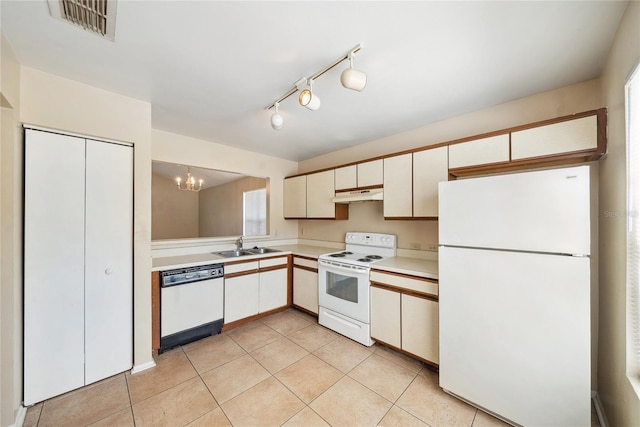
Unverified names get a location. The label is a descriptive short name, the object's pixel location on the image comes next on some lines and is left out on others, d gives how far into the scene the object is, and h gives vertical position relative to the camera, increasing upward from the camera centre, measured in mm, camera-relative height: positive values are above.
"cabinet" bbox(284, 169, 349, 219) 3320 +265
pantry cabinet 1664 -370
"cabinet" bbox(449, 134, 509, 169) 1883 +542
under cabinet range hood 2686 +235
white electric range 2469 -805
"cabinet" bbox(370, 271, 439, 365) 2004 -921
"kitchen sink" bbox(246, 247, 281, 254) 3413 -534
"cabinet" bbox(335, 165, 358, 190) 2996 +498
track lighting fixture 1428 +862
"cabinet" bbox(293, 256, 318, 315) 3057 -938
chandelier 4206 +667
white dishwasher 2295 -938
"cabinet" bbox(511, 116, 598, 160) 1553 +547
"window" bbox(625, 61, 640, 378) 1157 -36
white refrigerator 1336 -521
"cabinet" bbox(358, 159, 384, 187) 2732 +501
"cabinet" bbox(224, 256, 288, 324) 2744 -924
